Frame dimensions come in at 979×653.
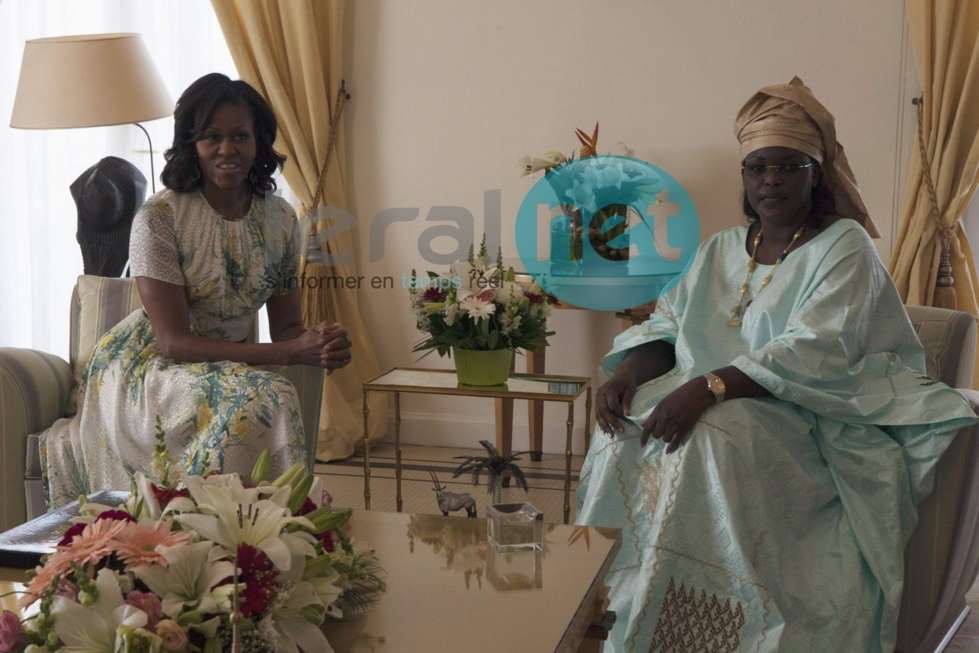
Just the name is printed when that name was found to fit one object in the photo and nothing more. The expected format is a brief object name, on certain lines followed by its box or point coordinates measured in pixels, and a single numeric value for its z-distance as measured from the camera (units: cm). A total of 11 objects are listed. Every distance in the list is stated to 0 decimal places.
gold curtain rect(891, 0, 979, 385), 381
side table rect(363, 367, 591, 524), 309
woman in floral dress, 274
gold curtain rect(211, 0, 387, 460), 441
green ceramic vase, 315
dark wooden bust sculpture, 353
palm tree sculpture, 285
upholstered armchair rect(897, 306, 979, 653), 241
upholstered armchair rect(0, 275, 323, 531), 296
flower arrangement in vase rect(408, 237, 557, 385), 312
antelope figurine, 253
